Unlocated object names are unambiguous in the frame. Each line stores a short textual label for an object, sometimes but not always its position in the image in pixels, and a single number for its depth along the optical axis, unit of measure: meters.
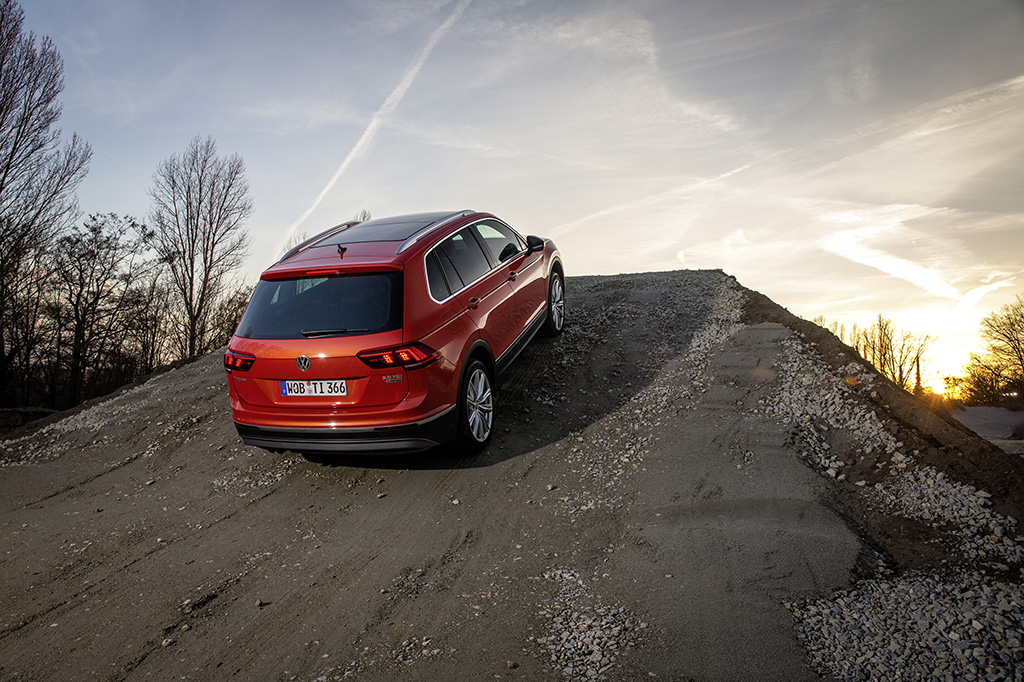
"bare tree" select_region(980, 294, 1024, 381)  49.28
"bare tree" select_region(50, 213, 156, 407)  27.11
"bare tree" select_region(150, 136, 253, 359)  31.86
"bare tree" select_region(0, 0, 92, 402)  20.06
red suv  4.99
